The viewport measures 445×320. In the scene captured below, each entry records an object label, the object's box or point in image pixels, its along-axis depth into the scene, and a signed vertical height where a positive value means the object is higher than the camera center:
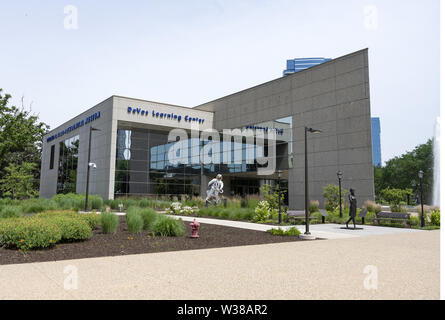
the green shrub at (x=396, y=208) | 23.03 -1.15
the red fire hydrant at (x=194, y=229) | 11.51 -1.33
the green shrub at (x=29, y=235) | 8.42 -1.18
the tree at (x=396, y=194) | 24.45 -0.23
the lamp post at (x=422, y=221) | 18.22 -1.54
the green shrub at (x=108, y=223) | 11.55 -1.16
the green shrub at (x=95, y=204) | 25.60 -1.22
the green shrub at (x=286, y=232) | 13.13 -1.59
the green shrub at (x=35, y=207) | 20.23 -1.20
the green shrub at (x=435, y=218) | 19.44 -1.48
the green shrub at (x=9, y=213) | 15.68 -1.20
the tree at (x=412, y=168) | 62.53 +4.12
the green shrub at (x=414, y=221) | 19.05 -1.63
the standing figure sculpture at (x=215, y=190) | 24.21 -0.09
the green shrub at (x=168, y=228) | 11.51 -1.30
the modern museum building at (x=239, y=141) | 27.86 +4.75
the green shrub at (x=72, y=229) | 9.56 -1.14
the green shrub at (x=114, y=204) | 27.45 -1.30
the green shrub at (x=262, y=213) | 18.27 -1.23
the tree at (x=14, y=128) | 28.88 +4.92
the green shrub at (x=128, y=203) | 26.92 -1.18
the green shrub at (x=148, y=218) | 12.61 -1.08
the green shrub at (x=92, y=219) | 11.78 -1.07
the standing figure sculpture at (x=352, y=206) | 16.44 -0.73
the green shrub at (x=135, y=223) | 11.91 -1.19
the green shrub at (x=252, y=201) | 21.75 -0.76
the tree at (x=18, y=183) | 41.22 +0.43
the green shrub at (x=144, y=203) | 27.50 -1.20
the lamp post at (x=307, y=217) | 12.77 -0.99
